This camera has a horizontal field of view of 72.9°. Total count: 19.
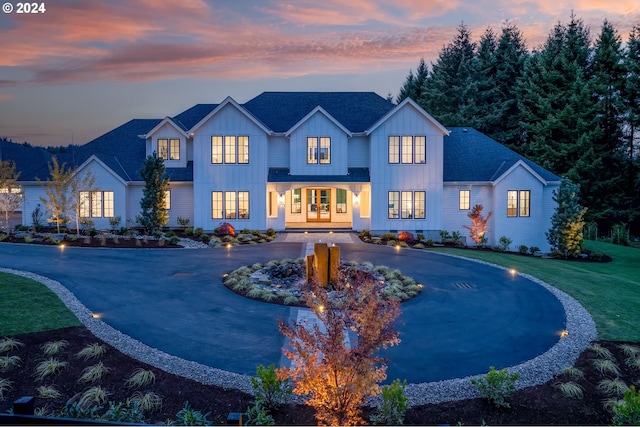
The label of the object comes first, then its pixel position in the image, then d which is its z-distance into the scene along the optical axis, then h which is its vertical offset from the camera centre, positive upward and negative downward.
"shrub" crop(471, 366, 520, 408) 6.64 -2.76
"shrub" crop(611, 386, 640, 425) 5.86 -2.73
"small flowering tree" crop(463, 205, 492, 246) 25.17 -0.92
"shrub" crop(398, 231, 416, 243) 24.52 -1.52
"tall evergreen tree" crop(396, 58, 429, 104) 58.12 +17.61
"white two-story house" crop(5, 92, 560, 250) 26.17 +2.01
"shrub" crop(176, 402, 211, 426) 5.87 -2.90
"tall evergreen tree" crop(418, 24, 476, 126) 44.62 +14.14
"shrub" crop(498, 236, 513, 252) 24.42 -1.91
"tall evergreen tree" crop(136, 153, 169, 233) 23.44 +0.87
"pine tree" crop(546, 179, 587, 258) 23.31 -0.62
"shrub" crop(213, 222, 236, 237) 25.45 -1.19
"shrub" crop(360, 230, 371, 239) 25.20 -1.40
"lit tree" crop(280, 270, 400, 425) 5.67 -2.01
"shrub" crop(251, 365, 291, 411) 6.52 -2.75
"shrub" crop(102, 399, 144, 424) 6.04 -2.90
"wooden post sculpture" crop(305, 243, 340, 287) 14.08 -1.70
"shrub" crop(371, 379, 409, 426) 6.12 -2.81
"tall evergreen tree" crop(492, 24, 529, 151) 42.47 +12.76
